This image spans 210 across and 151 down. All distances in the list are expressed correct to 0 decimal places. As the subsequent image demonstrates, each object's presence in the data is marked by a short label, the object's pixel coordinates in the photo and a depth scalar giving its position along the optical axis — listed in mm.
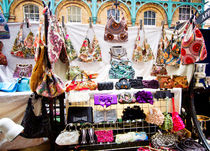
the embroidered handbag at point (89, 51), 3549
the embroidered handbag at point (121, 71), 3107
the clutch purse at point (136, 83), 2471
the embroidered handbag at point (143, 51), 3818
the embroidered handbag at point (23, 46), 3410
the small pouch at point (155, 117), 2348
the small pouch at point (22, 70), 3443
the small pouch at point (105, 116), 2446
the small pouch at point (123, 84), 2398
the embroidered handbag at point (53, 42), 1899
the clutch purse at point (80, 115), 2291
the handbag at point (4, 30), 2245
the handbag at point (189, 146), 2268
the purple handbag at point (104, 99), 2283
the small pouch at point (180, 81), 2516
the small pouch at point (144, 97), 2303
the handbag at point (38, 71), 1822
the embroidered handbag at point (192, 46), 2135
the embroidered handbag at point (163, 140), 2410
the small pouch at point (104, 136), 2424
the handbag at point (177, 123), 2391
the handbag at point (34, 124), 1908
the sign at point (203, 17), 2411
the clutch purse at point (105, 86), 2376
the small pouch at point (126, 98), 2303
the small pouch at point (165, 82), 2465
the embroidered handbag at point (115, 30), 3279
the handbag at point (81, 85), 2283
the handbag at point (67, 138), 2213
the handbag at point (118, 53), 3729
